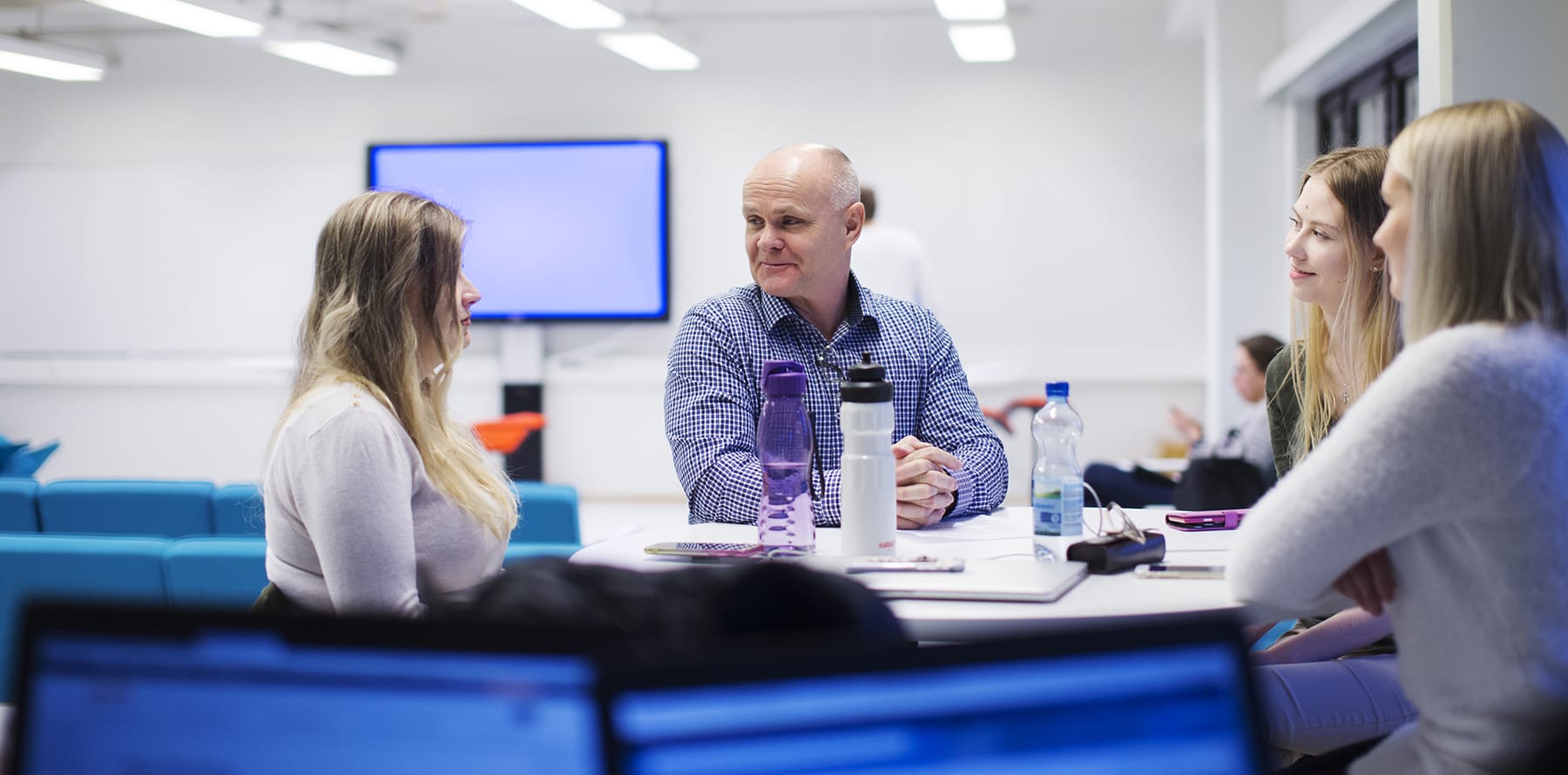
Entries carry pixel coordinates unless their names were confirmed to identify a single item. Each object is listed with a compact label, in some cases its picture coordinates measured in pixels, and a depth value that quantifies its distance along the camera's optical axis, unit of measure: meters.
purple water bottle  1.87
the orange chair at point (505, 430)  6.54
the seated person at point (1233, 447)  4.41
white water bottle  1.77
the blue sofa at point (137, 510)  3.16
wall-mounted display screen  7.43
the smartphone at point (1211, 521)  2.05
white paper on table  2.01
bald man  2.39
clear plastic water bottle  1.85
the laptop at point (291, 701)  0.70
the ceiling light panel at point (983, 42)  6.21
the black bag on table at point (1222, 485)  3.75
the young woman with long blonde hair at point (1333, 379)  1.68
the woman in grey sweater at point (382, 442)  1.63
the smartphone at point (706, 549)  1.79
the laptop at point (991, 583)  1.49
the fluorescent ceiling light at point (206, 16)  5.54
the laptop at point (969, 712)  0.67
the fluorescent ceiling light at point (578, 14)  5.59
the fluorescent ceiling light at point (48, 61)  6.80
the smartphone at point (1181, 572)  1.64
